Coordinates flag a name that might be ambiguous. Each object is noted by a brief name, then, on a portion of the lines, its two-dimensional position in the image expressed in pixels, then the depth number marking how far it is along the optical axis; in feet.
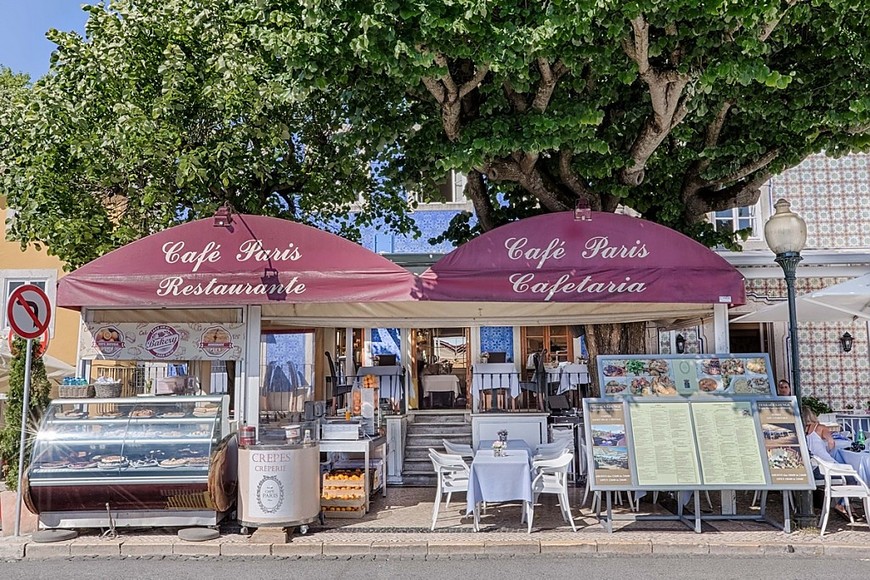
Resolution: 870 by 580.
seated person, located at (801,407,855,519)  26.37
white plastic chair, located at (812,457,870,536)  24.64
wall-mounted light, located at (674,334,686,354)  46.11
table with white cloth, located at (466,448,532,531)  25.14
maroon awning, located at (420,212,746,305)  26.76
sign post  24.98
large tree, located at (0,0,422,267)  30.37
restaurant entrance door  48.91
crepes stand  24.79
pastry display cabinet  24.67
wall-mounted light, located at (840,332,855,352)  43.39
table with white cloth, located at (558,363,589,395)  45.21
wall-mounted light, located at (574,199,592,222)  27.84
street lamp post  27.50
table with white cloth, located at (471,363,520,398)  44.75
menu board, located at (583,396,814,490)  24.64
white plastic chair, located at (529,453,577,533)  25.76
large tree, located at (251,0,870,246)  23.47
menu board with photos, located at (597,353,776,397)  26.73
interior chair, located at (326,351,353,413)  44.54
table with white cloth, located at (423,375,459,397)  48.75
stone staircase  37.22
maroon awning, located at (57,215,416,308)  26.96
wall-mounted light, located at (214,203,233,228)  28.04
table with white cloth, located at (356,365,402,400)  45.52
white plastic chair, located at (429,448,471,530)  26.16
